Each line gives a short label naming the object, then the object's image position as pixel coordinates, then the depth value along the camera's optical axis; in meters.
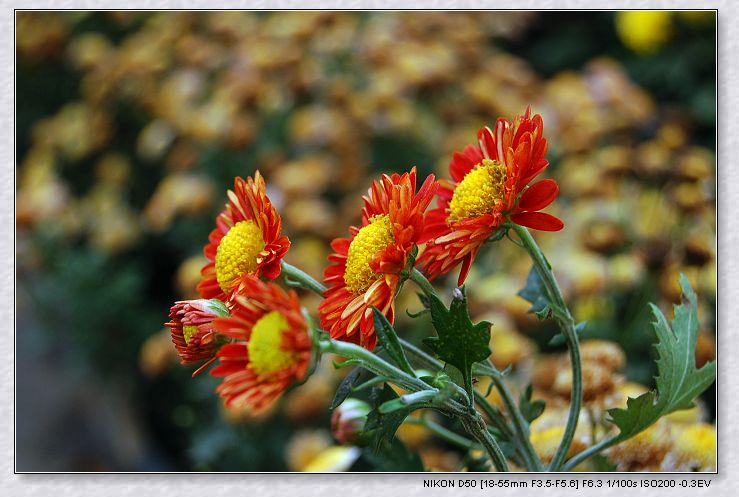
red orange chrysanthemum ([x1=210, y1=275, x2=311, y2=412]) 0.70
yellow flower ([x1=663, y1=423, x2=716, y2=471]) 0.84
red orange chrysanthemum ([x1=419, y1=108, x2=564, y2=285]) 0.74
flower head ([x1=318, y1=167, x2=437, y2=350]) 0.74
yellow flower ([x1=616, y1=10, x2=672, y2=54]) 1.73
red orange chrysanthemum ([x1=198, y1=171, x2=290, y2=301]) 0.76
